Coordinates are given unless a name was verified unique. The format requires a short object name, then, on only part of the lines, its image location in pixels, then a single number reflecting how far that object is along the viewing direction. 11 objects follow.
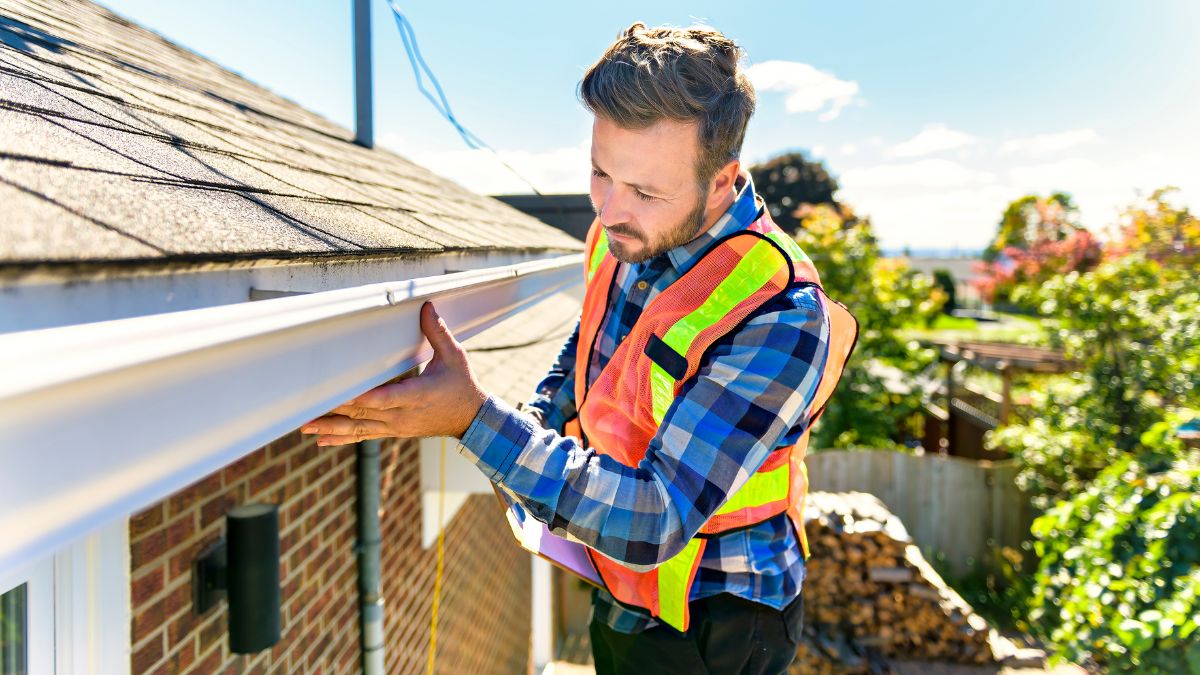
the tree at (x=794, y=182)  26.25
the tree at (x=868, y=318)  9.89
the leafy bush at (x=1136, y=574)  3.76
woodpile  6.34
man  1.18
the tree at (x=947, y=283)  32.78
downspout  3.18
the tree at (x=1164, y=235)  7.08
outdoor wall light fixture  2.10
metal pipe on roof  3.96
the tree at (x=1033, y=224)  18.18
